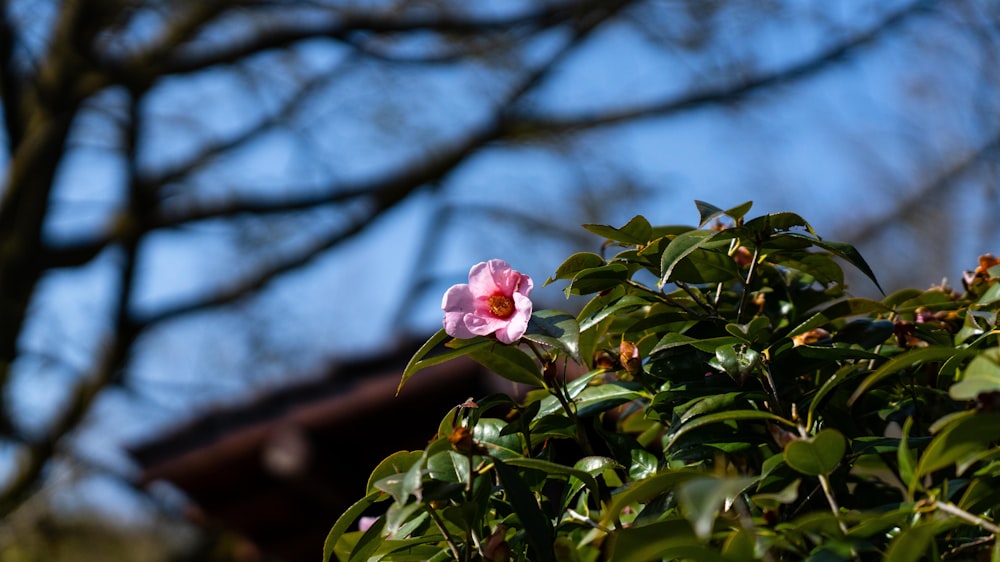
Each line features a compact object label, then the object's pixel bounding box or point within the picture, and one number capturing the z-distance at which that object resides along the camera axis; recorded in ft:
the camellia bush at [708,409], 7.43
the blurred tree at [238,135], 34.26
